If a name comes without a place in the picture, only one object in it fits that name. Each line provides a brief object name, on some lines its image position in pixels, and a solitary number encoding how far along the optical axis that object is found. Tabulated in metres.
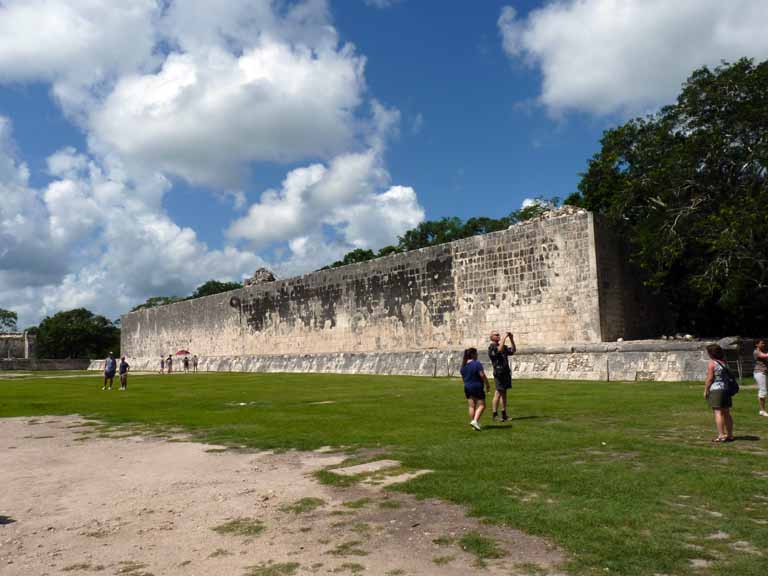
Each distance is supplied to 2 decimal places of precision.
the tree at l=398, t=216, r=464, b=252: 55.78
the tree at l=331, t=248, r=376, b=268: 58.53
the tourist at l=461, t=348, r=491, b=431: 8.03
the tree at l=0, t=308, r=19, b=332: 81.75
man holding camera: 8.83
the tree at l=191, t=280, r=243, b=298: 76.62
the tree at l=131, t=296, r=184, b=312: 82.88
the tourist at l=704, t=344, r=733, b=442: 6.71
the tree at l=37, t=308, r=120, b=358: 70.81
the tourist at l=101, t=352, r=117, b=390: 19.27
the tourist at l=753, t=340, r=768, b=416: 8.78
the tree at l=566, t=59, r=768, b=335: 15.45
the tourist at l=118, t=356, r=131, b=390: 19.12
